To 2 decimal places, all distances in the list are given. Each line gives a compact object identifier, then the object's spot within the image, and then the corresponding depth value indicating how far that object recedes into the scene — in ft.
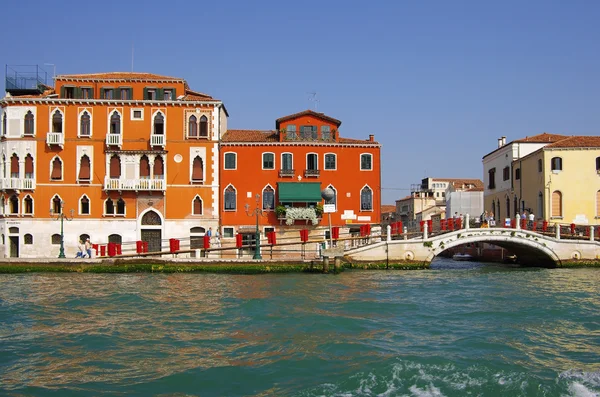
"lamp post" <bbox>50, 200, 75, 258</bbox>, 120.16
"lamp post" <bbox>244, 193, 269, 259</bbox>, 124.88
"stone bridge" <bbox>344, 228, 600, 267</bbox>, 104.17
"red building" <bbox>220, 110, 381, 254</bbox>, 124.98
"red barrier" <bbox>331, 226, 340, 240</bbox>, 105.09
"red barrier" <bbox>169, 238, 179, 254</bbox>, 100.22
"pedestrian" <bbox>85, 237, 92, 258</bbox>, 108.89
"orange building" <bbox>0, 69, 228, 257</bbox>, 120.98
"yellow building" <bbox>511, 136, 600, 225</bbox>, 124.98
